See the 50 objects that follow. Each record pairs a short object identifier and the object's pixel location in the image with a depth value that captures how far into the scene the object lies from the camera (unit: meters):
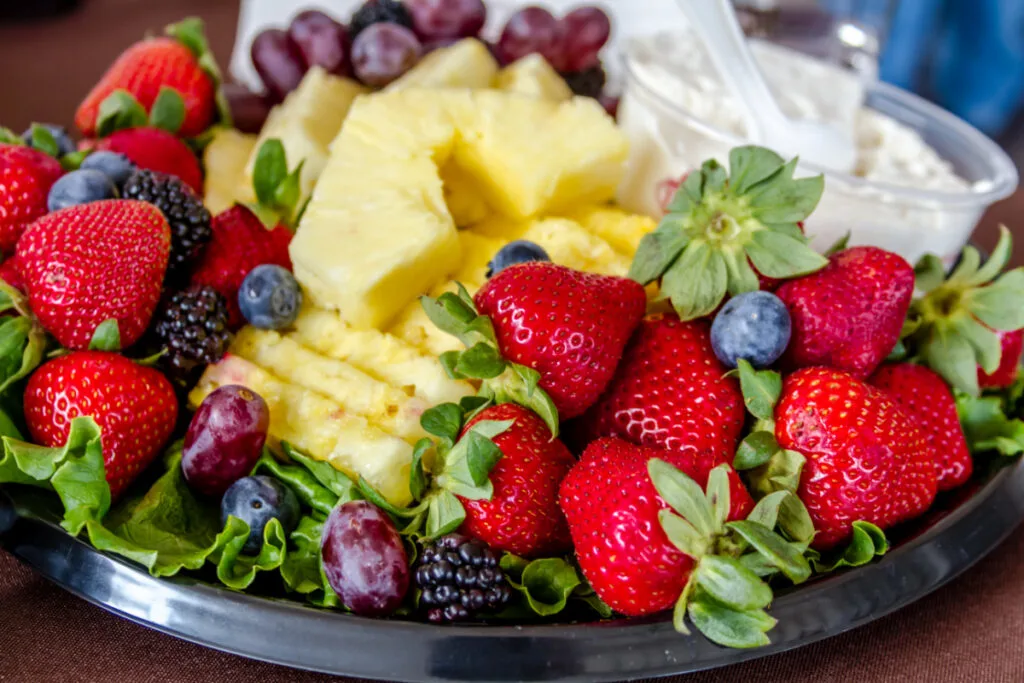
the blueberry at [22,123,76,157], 0.56
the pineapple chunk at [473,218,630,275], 0.53
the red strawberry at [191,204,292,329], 0.53
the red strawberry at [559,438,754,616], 0.45
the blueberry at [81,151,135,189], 0.54
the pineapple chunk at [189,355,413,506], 0.49
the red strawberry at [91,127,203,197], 0.56
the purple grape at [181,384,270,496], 0.49
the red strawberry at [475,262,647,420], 0.48
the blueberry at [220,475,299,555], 0.49
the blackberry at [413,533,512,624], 0.46
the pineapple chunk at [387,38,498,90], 0.58
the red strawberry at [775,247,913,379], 0.50
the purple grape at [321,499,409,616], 0.46
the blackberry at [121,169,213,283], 0.53
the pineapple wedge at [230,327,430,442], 0.50
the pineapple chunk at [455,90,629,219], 0.54
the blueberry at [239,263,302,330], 0.52
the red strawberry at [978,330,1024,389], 0.53
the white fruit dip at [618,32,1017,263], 0.56
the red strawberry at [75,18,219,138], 0.59
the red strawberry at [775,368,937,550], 0.48
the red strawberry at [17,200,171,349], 0.50
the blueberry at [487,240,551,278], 0.52
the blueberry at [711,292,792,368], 0.49
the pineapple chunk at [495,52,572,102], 0.58
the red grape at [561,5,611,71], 0.62
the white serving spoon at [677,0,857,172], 0.58
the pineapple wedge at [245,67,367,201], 0.57
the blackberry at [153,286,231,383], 0.51
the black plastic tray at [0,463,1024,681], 0.45
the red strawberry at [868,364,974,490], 0.51
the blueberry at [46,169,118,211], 0.52
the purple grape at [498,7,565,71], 0.61
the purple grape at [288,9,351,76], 0.61
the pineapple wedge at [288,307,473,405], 0.51
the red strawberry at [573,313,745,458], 0.48
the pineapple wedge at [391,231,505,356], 0.52
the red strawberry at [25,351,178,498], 0.49
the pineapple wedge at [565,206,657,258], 0.55
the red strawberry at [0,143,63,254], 0.52
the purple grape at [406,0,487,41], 0.61
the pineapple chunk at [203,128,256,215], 0.58
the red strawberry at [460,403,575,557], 0.47
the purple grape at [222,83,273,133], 0.63
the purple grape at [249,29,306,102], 0.62
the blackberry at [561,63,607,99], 0.63
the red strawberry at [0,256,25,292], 0.51
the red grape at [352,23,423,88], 0.59
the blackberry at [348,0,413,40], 0.61
